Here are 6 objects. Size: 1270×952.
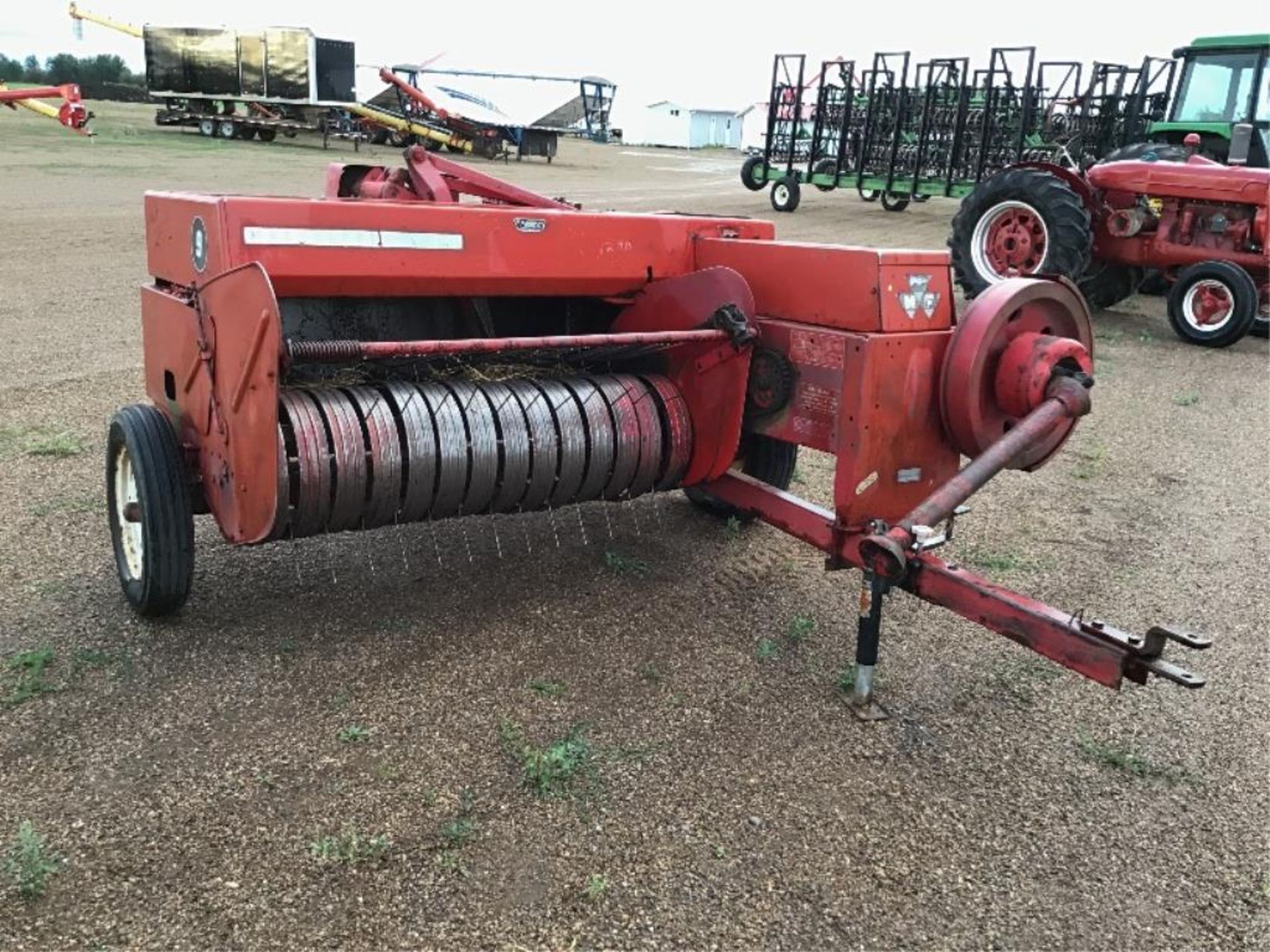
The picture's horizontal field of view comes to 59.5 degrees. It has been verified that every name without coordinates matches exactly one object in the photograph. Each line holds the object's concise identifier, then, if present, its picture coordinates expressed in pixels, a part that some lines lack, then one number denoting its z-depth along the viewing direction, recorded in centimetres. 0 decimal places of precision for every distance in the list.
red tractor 920
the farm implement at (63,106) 1712
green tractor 1145
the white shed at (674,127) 5894
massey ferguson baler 299
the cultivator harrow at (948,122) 1503
